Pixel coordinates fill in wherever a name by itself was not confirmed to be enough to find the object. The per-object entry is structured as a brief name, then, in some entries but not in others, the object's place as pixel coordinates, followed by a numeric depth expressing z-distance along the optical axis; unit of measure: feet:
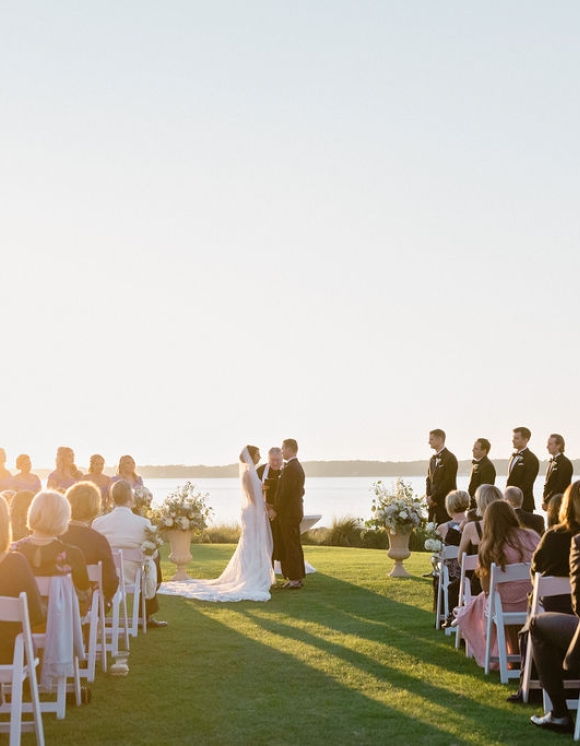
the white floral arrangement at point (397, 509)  45.39
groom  44.09
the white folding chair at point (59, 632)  18.24
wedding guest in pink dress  23.17
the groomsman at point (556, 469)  41.96
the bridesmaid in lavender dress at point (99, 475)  40.50
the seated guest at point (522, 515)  27.42
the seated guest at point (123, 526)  29.48
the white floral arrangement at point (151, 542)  29.09
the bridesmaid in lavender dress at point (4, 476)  41.11
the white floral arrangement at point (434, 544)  30.24
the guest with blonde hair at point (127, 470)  37.29
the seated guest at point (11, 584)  16.60
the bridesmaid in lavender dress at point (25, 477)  41.08
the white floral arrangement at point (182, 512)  43.14
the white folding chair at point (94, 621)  22.38
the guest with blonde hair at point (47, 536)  18.71
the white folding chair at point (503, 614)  23.09
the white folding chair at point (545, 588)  19.45
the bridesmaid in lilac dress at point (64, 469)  40.45
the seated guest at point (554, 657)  18.52
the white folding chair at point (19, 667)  16.16
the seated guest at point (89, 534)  22.52
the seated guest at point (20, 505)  27.37
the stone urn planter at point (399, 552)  46.01
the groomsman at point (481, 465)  43.19
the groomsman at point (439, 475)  43.93
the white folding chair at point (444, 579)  30.53
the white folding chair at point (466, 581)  26.68
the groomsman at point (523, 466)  42.70
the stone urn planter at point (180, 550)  44.91
